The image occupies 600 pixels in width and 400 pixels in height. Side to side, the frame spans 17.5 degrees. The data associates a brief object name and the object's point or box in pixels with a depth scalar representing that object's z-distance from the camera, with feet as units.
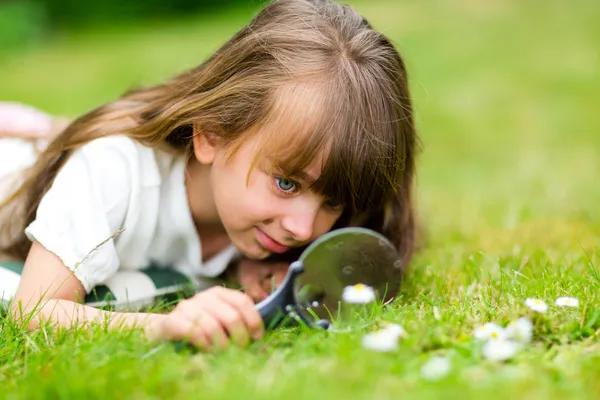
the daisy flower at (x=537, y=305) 5.02
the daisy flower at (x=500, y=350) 4.79
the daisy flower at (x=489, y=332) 4.92
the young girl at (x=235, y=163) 5.44
